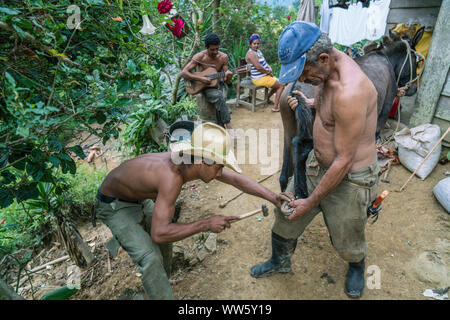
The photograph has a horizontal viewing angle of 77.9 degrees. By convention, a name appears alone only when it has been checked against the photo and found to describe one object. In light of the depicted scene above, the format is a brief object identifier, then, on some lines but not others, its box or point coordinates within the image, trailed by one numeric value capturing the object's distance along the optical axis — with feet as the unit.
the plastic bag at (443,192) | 10.42
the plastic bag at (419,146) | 12.46
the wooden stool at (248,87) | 22.30
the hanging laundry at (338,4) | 20.06
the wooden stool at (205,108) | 17.15
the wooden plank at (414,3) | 15.80
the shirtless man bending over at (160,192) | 6.44
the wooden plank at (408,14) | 16.01
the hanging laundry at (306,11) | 21.02
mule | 8.73
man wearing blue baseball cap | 5.93
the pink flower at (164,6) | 10.11
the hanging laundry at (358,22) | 18.49
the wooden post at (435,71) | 12.92
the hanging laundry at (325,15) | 21.88
